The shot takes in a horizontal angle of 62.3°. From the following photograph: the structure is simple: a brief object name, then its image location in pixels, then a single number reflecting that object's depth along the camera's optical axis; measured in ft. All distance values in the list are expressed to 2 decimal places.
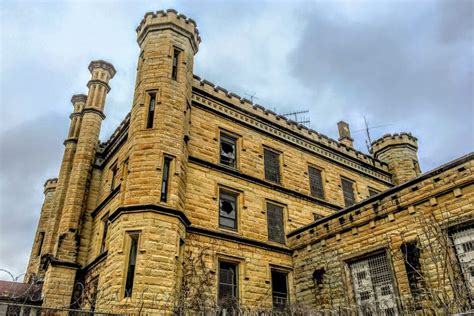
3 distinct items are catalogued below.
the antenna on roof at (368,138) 109.08
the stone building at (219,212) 41.52
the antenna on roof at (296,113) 106.22
